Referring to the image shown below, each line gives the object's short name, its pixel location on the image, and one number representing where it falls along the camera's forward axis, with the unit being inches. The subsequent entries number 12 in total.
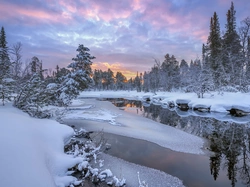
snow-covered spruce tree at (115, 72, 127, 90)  3073.3
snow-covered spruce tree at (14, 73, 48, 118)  306.0
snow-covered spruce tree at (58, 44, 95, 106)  694.5
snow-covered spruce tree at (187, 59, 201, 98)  851.4
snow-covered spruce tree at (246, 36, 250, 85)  896.7
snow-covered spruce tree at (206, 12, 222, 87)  1167.1
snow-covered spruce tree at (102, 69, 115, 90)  3043.8
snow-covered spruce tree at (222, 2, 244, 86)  927.9
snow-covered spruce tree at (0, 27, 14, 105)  279.1
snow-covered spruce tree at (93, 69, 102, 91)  2925.9
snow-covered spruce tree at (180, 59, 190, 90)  1600.6
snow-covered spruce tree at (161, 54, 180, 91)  1793.4
